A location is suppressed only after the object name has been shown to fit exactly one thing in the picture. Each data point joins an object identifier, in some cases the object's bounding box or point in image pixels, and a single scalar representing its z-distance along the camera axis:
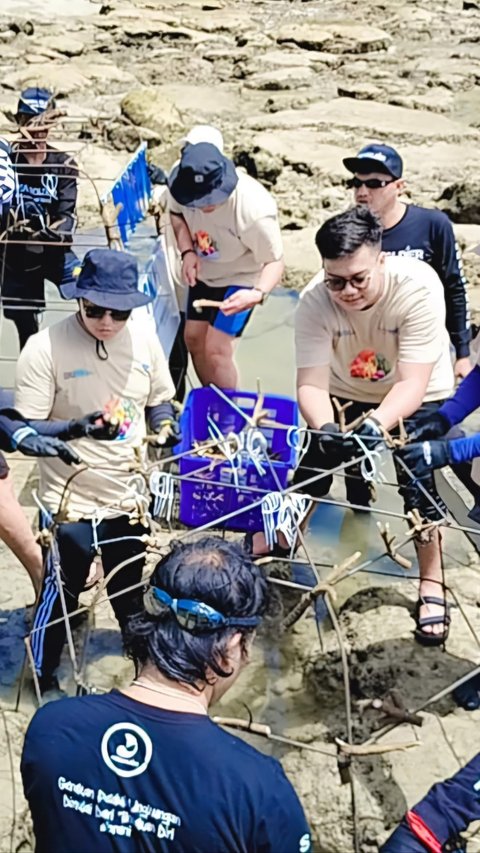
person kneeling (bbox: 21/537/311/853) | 1.94
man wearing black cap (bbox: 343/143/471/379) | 4.15
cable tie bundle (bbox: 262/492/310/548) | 3.75
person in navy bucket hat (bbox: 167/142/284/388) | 4.66
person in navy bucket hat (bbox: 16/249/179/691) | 3.58
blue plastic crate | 4.57
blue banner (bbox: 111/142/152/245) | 5.76
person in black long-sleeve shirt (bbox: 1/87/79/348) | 5.29
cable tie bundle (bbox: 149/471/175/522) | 3.69
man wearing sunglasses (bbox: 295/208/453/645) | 3.63
